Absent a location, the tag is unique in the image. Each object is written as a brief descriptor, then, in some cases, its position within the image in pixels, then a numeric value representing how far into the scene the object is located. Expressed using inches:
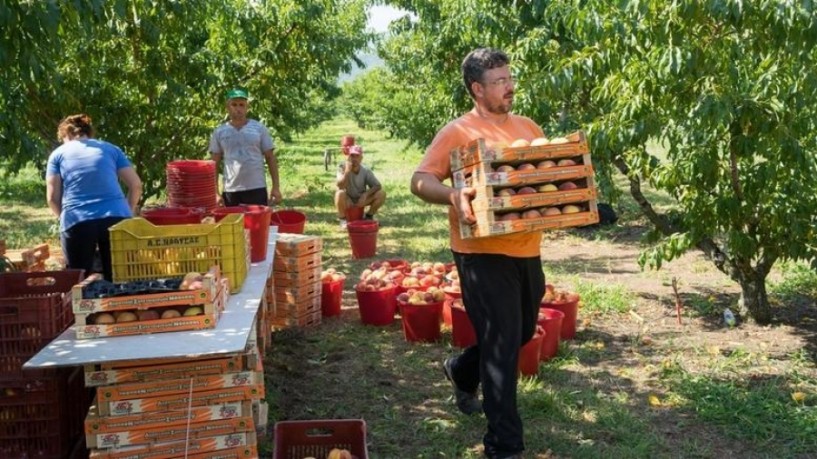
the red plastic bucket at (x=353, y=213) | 457.4
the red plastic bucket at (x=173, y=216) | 192.1
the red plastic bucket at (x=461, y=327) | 231.9
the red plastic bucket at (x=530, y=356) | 208.8
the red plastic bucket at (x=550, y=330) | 224.5
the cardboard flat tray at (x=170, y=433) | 139.9
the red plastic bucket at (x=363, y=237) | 379.2
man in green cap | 310.2
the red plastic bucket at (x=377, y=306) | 267.0
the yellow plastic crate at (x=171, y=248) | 161.2
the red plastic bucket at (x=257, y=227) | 204.8
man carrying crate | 154.0
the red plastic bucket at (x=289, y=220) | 340.2
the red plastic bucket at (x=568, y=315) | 244.6
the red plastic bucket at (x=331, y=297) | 280.3
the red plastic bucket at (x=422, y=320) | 245.6
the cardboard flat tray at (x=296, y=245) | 264.1
